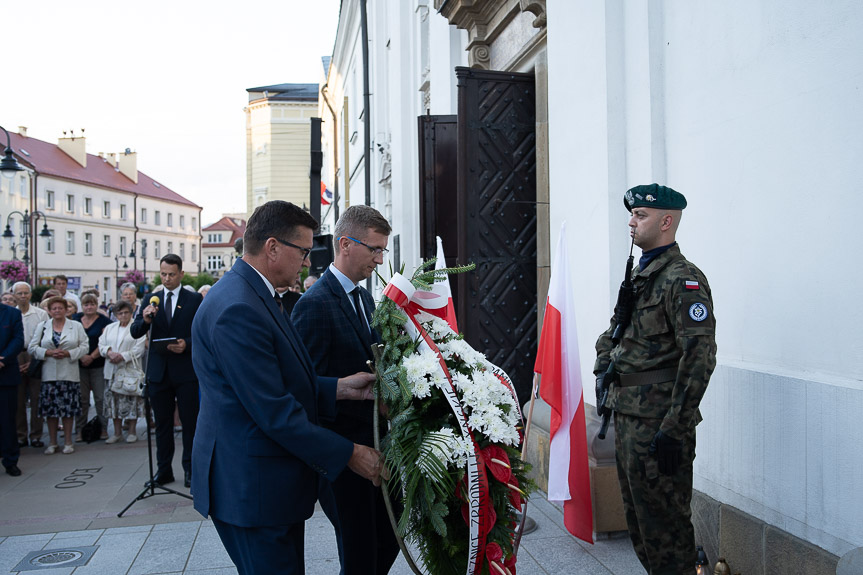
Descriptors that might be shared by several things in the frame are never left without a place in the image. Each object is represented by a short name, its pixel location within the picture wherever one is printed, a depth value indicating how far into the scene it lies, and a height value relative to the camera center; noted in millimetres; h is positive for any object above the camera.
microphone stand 6281 -1632
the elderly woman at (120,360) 9242 -735
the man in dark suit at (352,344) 3287 -206
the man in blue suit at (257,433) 2604 -483
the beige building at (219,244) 99250 +7794
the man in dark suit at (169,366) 6855 -615
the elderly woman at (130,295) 10258 +95
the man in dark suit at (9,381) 7461 -810
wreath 2760 -608
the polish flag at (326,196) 32875 +4927
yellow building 52312 +11396
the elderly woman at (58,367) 8703 -780
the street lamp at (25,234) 27502 +2863
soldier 3377 -430
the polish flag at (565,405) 4574 -689
